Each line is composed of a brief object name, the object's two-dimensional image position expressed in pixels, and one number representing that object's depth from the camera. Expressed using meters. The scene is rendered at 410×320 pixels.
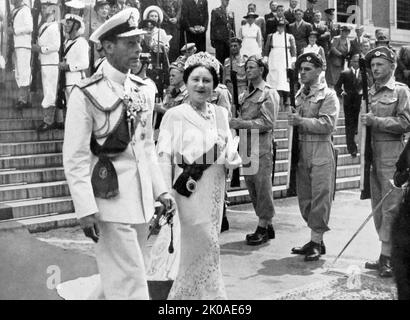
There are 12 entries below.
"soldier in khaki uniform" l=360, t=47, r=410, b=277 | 6.08
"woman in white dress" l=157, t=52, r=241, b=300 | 4.77
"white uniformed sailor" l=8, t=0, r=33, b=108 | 10.43
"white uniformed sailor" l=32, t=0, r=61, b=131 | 9.96
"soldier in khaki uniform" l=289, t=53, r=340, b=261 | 6.58
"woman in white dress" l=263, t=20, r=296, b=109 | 14.63
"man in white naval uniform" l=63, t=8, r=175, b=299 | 3.73
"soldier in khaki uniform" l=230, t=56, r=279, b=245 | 7.29
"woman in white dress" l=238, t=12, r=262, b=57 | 14.84
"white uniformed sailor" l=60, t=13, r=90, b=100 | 9.91
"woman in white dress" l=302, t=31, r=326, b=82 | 14.99
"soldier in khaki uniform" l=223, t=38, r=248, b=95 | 13.77
